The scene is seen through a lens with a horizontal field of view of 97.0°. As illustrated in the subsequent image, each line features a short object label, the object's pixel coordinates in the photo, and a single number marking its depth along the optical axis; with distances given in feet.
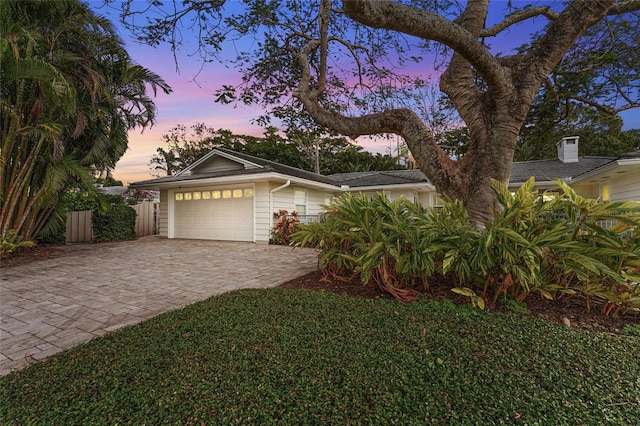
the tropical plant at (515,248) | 8.45
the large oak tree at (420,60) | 11.05
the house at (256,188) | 32.99
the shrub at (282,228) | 31.86
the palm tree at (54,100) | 17.37
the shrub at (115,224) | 34.83
